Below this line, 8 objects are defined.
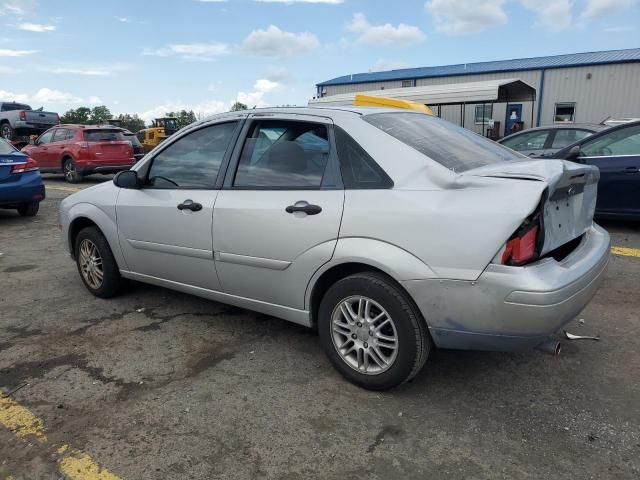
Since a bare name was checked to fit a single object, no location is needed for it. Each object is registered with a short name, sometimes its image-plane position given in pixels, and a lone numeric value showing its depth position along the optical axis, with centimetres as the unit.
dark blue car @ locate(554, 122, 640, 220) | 649
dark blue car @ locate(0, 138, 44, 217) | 844
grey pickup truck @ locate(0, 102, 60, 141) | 2384
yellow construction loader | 2753
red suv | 1399
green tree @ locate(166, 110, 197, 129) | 3246
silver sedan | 246
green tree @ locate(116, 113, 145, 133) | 4974
